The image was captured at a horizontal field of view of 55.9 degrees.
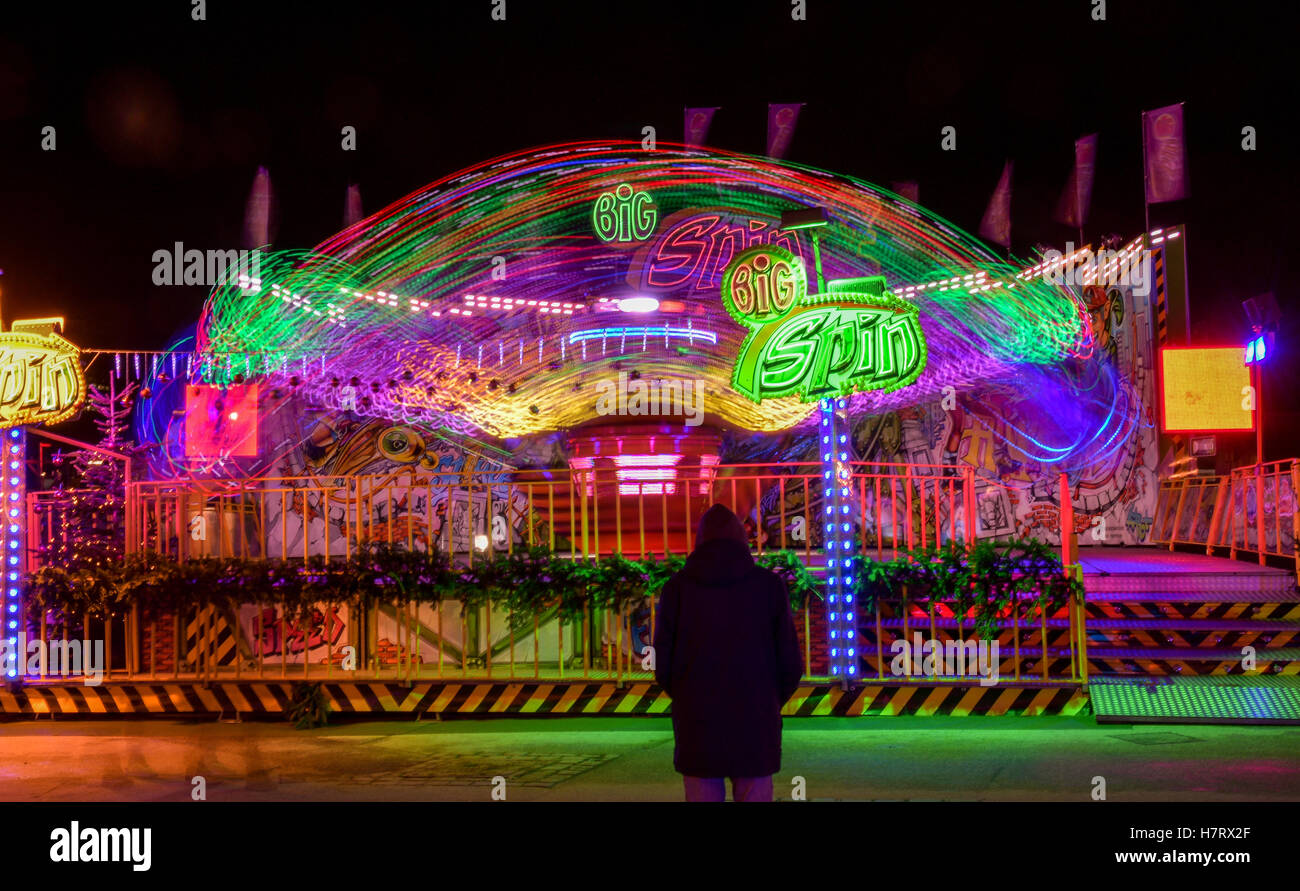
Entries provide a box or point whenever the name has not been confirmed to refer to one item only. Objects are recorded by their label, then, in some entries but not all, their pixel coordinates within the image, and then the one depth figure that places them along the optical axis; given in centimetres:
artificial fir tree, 1303
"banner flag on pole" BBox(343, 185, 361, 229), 2167
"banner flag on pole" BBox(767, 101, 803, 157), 2098
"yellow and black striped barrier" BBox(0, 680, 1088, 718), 1111
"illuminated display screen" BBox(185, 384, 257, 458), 1972
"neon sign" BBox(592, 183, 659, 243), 1209
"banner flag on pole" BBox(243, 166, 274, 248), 2086
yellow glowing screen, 1867
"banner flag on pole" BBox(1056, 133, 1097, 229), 2141
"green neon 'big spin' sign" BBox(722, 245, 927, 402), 1097
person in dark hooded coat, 548
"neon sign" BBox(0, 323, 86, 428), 1263
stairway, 1062
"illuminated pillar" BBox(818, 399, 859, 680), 1130
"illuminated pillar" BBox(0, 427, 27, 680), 1275
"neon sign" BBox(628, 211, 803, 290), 1267
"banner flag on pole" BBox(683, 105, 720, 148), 1988
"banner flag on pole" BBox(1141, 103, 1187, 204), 2027
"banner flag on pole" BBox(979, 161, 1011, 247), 2294
